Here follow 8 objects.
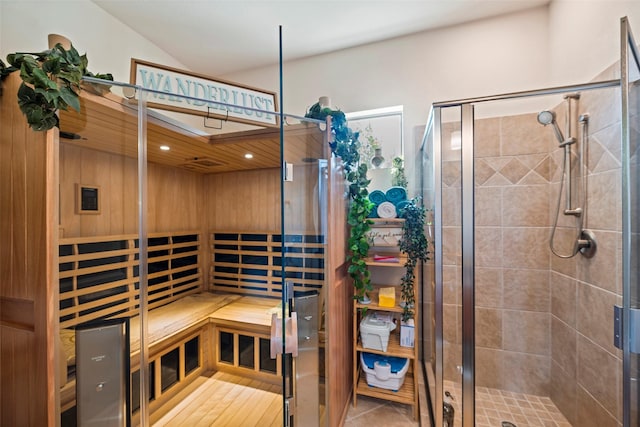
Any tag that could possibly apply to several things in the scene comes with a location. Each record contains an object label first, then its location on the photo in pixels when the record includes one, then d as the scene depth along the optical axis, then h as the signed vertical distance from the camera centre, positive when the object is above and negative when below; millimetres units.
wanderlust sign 1191 +641
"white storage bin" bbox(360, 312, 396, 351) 1604 -803
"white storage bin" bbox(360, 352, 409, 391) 1609 -1068
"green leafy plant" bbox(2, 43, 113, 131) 904 +518
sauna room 1005 -238
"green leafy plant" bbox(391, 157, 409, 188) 1893 +318
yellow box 1646 -587
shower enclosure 1191 -255
